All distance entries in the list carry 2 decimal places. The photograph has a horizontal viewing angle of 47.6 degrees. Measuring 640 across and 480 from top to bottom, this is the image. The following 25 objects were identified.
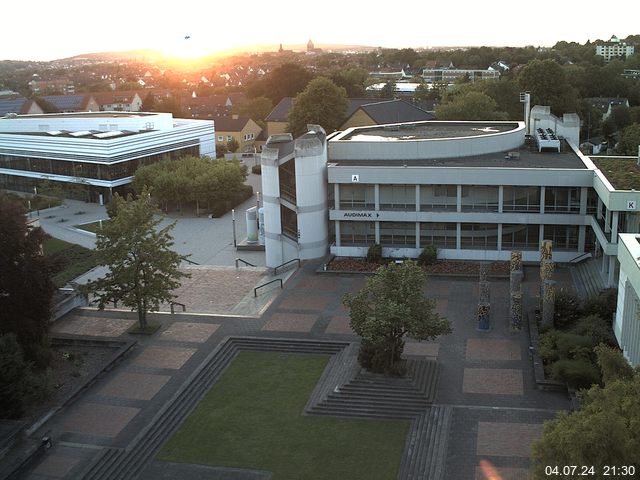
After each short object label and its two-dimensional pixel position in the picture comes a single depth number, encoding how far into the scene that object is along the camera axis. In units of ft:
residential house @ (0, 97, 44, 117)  395.46
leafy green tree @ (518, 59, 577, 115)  266.57
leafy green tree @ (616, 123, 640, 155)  207.62
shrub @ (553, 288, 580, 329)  98.68
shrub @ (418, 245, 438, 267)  128.57
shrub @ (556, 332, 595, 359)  82.48
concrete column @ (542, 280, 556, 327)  96.02
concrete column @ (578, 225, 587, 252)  125.08
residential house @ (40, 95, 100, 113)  418.10
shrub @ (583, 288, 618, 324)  95.61
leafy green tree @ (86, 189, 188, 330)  102.27
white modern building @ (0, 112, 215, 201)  206.80
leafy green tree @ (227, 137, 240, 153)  288.30
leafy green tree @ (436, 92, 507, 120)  222.89
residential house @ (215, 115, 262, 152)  295.69
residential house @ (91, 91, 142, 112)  432.25
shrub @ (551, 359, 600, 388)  78.54
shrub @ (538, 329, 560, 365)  86.02
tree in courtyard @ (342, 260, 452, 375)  83.20
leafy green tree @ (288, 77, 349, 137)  247.50
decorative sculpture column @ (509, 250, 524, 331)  97.81
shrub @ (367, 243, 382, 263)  130.93
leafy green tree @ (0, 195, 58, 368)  88.43
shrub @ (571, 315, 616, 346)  87.20
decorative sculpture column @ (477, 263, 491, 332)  98.63
